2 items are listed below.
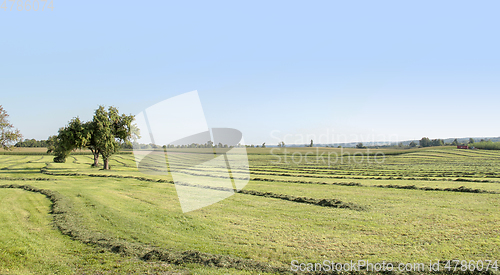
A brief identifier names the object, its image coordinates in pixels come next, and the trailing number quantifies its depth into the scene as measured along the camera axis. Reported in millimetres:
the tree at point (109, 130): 42719
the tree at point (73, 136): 42094
